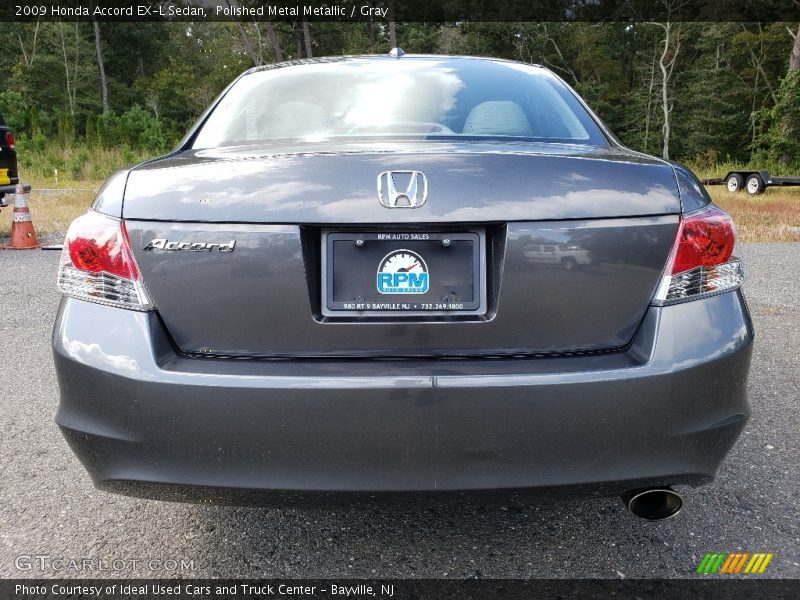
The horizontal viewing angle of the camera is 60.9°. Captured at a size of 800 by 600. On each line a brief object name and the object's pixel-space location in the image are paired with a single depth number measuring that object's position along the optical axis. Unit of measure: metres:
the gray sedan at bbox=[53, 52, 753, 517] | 1.62
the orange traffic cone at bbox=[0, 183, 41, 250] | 8.48
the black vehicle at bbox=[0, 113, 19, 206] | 8.91
